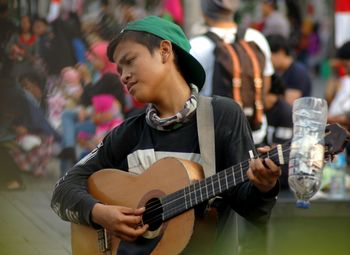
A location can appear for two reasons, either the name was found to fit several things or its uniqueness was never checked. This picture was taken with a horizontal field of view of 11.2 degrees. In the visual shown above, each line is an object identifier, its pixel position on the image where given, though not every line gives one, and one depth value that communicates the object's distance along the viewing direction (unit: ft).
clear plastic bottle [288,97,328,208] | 19.06
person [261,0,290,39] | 80.81
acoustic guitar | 21.13
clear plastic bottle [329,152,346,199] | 42.23
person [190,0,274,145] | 34.74
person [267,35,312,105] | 50.41
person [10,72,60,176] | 48.00
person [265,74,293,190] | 41.32
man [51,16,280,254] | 21.83
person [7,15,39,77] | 49.19
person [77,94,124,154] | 48.40
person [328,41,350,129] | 45.63
